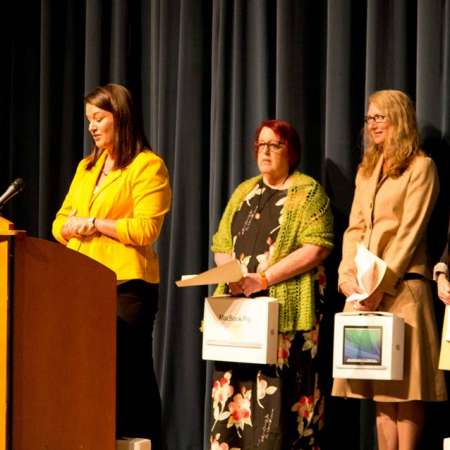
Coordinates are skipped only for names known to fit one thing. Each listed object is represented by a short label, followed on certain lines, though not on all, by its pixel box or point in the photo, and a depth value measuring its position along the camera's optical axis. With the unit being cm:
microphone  491
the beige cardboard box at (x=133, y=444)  584
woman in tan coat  723
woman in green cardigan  767
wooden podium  470
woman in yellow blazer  691
